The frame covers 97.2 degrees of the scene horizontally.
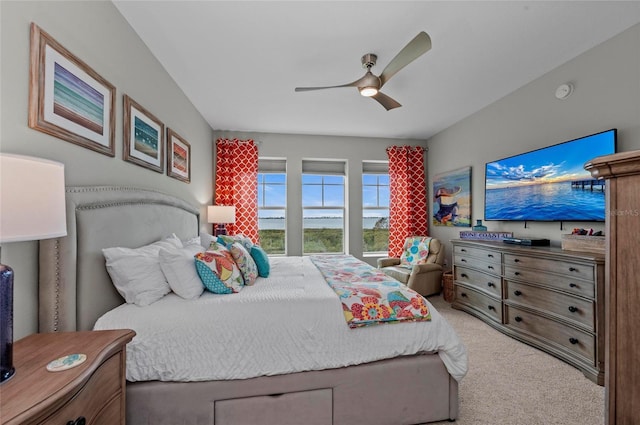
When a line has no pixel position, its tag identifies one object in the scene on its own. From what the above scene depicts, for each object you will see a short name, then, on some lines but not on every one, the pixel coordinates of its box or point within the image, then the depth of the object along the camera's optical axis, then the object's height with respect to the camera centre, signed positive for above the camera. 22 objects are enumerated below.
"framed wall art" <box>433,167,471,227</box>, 4.09 +0.27
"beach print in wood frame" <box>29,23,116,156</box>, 1.33 +0.64
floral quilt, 1.65 -0.53
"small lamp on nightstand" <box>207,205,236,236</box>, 3.95 +0.01
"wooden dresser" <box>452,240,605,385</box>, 2.09 -0.73
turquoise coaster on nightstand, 0.93 -0.50
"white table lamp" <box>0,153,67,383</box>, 0.82 +0.01
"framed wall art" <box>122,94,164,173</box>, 2.08 +0.63
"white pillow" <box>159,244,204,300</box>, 1.72 -0.37
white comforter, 1.45 -0.68
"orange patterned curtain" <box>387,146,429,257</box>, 5.05 +0.35
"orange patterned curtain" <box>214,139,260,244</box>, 4.53 +0.54
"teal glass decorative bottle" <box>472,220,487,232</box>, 3.62 -0.15
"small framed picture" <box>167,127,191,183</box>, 2.85 +0.62
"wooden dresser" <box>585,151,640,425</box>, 0.56 -0.15
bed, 1.39 -0.91
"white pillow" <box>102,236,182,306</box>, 1.62 -0.36
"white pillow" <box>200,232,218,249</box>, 2.80 -0.25
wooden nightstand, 0.77 -0.51
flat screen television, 2.38 +0.31
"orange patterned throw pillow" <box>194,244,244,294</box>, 1.82 -0.38
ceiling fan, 1.88 +1.14
